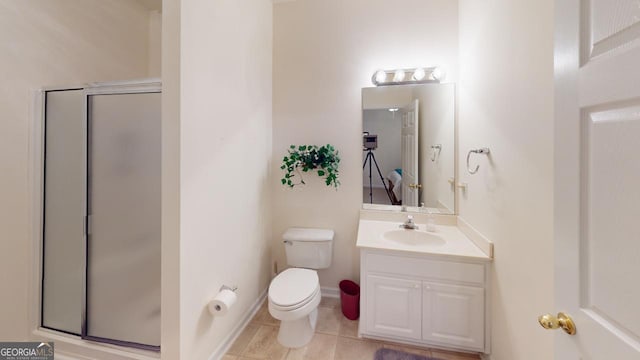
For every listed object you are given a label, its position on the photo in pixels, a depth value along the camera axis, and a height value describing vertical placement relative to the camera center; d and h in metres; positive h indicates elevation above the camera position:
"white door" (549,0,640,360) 0.50 +0.01
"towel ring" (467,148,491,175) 1.58 +0.20
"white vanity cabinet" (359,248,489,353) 1.59 -0.83
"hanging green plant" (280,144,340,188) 2.26 +0.18
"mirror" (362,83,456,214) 2.15 +0.32
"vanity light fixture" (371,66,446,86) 2.11 +0.96
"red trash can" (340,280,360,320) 2.04 -1.07
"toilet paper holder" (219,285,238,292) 1.65 -0.78
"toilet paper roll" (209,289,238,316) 1.49 -0.79
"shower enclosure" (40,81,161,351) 1.48 -0.25
